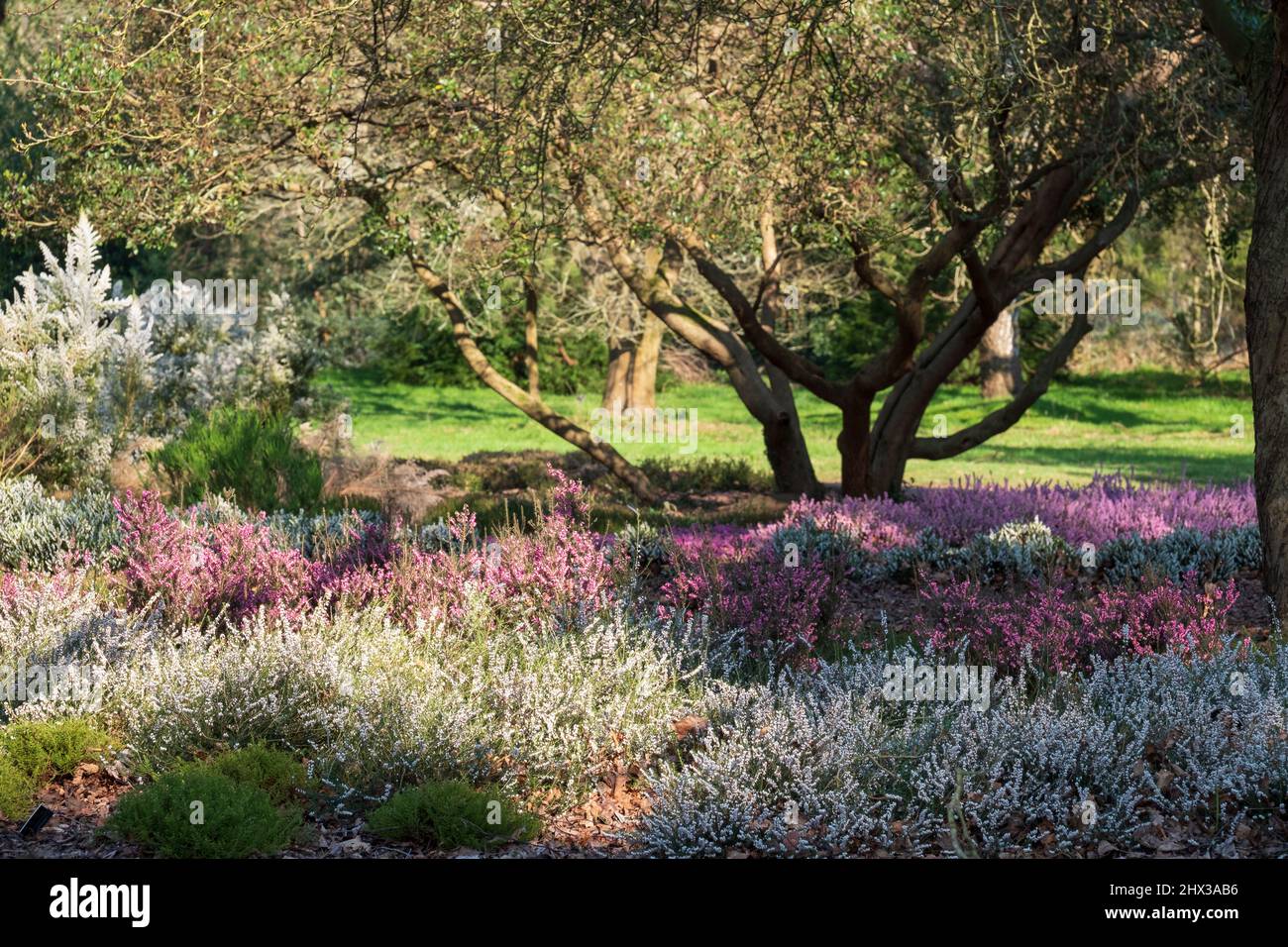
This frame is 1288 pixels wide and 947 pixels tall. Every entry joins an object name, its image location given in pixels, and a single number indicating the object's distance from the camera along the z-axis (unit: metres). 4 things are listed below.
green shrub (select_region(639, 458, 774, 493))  14.81
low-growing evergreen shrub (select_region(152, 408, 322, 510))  10.27
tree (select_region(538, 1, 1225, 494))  9.42
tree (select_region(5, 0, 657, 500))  9.42
